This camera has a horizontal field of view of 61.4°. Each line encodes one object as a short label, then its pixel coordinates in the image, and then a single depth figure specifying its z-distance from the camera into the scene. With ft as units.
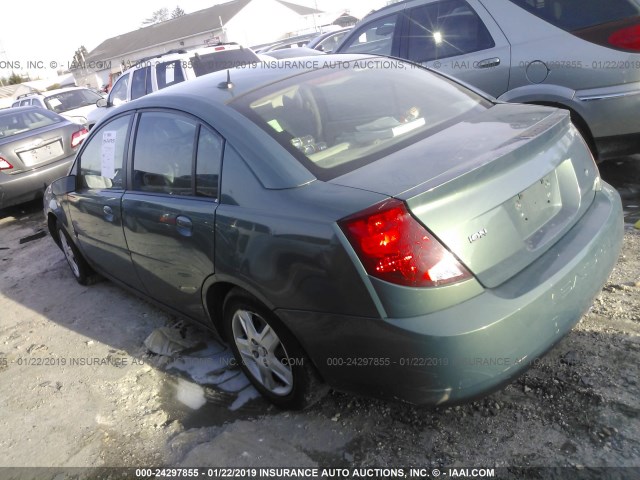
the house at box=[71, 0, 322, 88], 145.48
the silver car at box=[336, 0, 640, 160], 13.37
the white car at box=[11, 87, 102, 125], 45.80
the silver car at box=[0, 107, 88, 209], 25.14
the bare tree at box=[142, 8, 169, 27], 306.35
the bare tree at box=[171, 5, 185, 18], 294.25
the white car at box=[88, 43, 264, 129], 29.84
